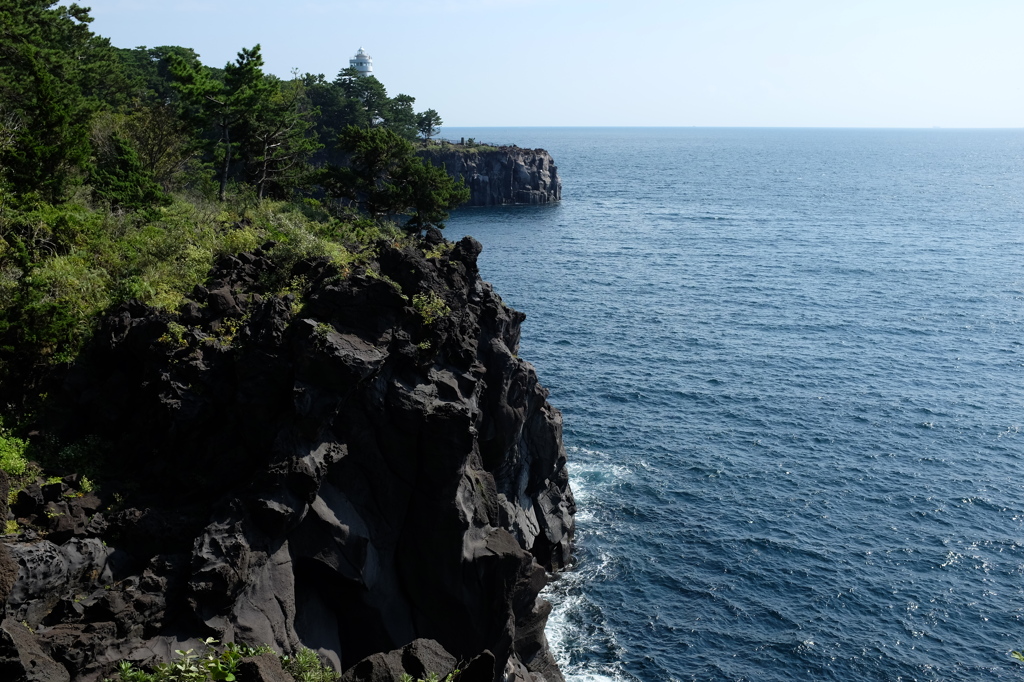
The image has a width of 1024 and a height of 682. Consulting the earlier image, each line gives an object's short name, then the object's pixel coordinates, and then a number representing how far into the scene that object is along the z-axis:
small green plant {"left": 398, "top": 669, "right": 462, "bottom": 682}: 23.27
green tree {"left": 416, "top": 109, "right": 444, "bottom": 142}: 196.85
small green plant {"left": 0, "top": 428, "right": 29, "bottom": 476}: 29.91
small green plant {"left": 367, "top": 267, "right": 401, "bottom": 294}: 37.19
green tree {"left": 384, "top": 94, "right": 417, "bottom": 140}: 179.50
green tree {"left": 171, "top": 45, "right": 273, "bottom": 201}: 56.91
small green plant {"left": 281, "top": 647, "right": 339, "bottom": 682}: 25.44
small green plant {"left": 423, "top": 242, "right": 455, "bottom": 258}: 47.25
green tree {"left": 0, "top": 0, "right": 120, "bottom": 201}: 45.22
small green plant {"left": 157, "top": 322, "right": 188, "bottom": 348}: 33.56
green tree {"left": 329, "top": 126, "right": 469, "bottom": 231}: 64.81
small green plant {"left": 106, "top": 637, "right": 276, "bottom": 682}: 21.53
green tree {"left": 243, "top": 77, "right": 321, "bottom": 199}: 62.66
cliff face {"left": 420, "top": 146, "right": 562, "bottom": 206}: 190.12
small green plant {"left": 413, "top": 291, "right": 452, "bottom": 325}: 38.91
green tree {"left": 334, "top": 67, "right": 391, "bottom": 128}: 174.50
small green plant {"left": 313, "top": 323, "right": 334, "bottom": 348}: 32.78
